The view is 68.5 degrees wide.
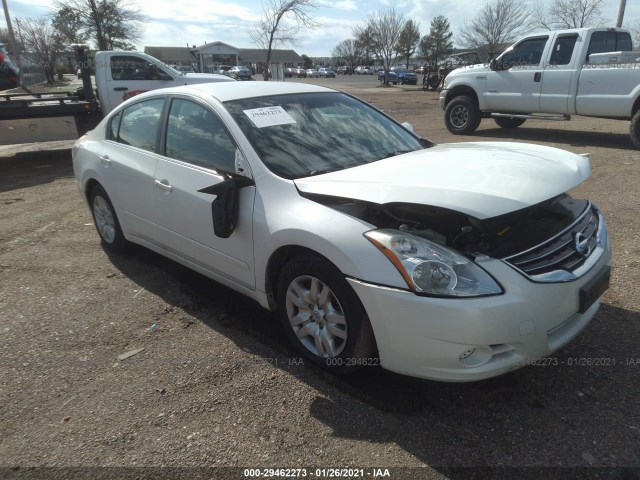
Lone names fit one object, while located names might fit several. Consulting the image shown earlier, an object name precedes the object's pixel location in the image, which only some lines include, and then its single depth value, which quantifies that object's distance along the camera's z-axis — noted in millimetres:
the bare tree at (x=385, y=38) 41719
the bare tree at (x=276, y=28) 25500
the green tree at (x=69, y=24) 28328
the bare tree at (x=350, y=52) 85244
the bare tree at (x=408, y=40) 49469
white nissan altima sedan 2227
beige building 81562
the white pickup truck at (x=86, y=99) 9625
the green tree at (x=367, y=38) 45888
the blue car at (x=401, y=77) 39938
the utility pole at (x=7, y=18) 24345
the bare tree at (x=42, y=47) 38531
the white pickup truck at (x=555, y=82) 8898
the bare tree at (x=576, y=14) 31625
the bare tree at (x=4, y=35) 44462
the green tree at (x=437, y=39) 61312
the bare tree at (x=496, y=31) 36469
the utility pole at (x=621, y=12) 20828
